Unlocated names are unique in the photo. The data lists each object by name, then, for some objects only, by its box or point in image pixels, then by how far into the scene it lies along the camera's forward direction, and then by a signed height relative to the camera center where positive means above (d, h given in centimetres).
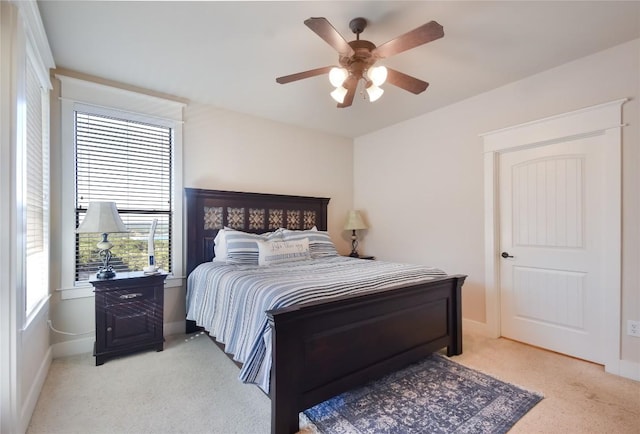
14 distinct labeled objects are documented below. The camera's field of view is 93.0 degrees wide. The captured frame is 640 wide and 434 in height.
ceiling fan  178 +108
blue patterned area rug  179 -123
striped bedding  188 -52
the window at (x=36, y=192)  213 +20
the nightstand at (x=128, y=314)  259 -86
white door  264 -28
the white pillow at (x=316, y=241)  372 -30
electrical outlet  237 -88
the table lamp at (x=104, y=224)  255 -5
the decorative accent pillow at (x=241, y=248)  318 -32
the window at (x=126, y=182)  293 +37
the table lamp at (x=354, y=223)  454 -9
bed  170 -81
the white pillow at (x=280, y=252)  320 -37
